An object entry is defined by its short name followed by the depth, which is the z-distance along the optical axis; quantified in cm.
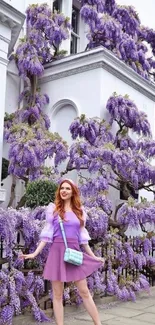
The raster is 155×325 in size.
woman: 461
